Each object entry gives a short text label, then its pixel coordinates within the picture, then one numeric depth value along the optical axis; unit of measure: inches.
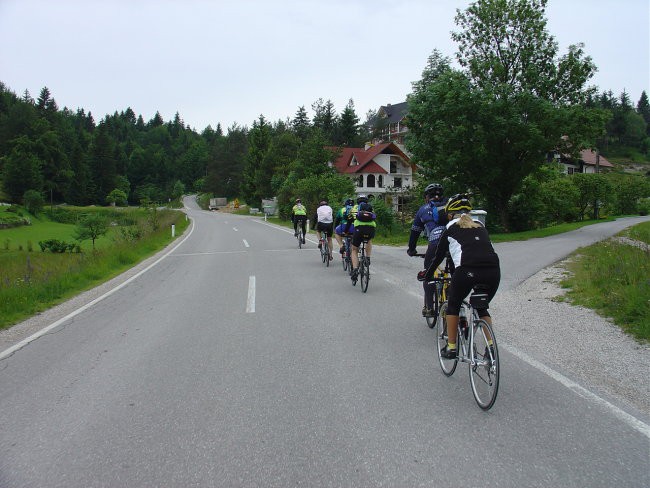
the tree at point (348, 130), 3472.0
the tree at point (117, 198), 4072.3
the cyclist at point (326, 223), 538.0
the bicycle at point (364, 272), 375.9
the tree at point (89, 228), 1293.1
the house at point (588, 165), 3585.1
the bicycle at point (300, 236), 765.1
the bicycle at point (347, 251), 441.4
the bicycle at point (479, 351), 152.9
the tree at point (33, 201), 3053.6
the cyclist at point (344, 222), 454.1
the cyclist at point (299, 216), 751.1
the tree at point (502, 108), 891.4
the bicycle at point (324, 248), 538.6
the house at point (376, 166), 2610.7
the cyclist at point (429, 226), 253.8
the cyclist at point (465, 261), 163.8
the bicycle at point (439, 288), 242.7
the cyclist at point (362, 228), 386.0
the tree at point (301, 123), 3267.7
